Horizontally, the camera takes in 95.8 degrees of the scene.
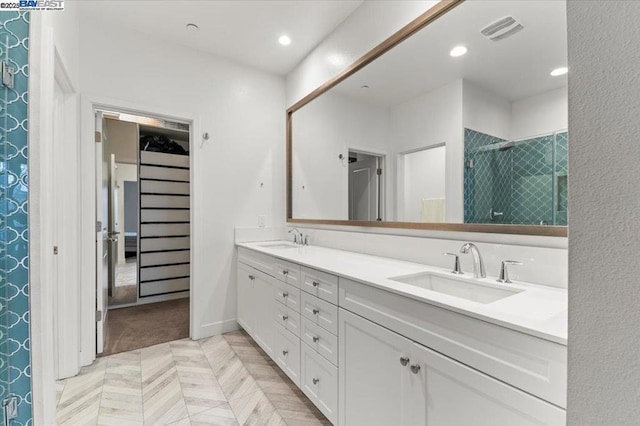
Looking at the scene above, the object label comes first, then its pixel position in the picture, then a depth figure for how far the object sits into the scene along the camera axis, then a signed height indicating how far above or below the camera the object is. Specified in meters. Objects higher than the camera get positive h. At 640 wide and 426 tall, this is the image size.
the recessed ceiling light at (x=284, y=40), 2.58 +1.55
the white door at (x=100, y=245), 2.41 -0.29
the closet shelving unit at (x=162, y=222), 3.94 -0.15
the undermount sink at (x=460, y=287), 1.28 -0.36
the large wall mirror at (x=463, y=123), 1.28 +0.51
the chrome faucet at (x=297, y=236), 2.98 -0.27
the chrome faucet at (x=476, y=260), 1.40 -0.24
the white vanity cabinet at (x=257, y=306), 2.21 -0.80
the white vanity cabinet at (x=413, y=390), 0.84 -0.63
